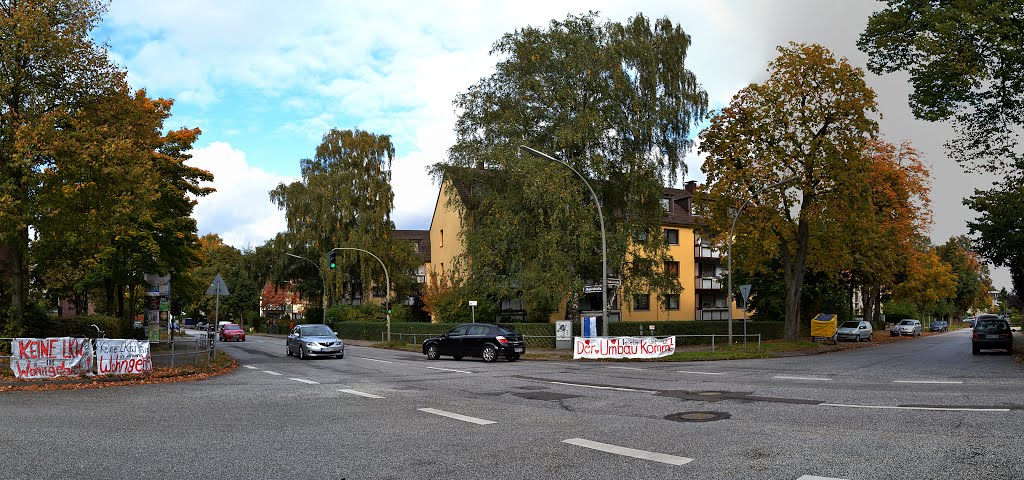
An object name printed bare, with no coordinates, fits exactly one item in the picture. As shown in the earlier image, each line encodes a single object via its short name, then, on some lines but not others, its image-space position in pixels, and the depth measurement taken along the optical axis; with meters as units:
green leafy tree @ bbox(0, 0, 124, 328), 18.62
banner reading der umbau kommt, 27.28
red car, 52.28
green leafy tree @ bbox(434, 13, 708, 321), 31.62
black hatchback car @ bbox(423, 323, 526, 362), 26.17
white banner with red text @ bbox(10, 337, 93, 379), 16.94
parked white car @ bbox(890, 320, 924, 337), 57.25
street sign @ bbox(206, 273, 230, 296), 25.22
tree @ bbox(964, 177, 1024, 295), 27.83
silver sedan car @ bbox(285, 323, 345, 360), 27.98
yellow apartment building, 55.34
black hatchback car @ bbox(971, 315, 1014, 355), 29.00
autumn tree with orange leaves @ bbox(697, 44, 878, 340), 32.69
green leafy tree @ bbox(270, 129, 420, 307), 49.75
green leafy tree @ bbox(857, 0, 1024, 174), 20.84
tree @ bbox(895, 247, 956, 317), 48.69
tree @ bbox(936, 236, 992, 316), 86.94
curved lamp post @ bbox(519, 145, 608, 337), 26.77
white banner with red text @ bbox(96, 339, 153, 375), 17.39
